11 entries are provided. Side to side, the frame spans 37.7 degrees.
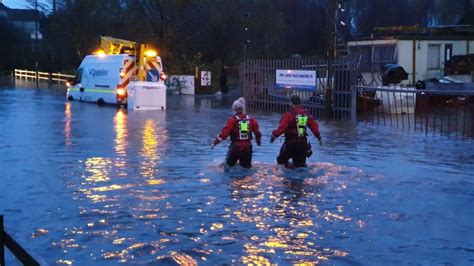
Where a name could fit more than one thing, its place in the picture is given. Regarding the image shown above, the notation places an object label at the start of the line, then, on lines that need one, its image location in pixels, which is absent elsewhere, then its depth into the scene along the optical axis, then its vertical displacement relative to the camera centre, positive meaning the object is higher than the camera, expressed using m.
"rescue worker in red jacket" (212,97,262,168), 10.88 -0.90
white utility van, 28.09 +0.01
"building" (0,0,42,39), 106.81 +9.52
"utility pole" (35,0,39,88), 67.16 +3.70
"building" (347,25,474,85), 34.56 +1.43
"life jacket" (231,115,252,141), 10.91 -0.85
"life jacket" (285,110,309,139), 11.07 -0.81
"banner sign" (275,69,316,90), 23.28 -0.09
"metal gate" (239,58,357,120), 22.16 -0.39
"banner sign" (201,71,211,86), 39.69 -0.13
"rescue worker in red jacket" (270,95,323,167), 11.05 -0.89
